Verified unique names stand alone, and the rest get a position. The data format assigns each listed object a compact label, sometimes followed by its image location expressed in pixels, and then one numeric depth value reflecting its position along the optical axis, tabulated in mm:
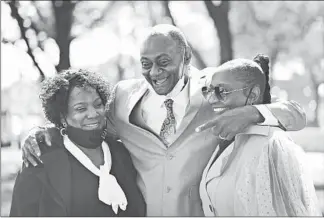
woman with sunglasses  2760
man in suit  3184
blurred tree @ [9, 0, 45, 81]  10159
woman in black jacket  2980
